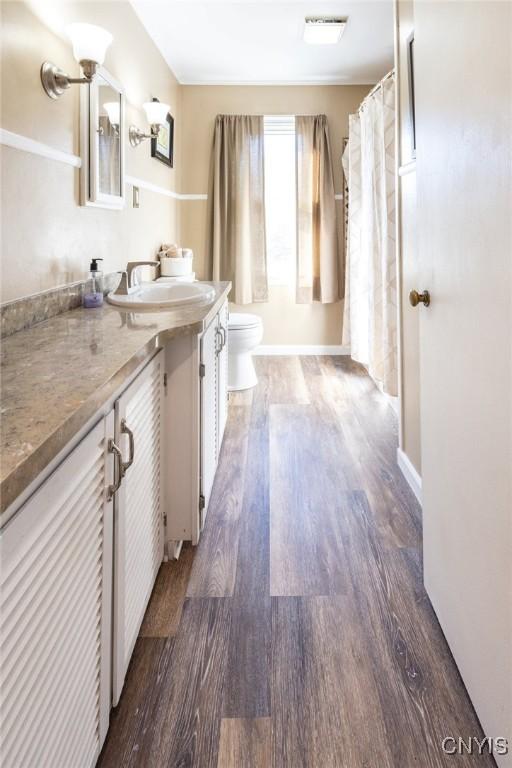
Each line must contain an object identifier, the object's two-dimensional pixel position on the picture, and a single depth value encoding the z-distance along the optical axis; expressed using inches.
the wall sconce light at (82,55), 67.6
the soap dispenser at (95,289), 77.5
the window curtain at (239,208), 172.4
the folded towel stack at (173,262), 134.9
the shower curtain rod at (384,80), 109.8
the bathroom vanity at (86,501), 26.6
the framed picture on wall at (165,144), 130.6
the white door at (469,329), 37.9
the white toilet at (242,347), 137.3
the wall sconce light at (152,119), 110.2
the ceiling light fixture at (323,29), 122.9
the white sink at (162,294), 75.5
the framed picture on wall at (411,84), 80.4
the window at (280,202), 179.5
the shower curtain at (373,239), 112.5
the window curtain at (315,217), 172.6
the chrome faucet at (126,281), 87.6
